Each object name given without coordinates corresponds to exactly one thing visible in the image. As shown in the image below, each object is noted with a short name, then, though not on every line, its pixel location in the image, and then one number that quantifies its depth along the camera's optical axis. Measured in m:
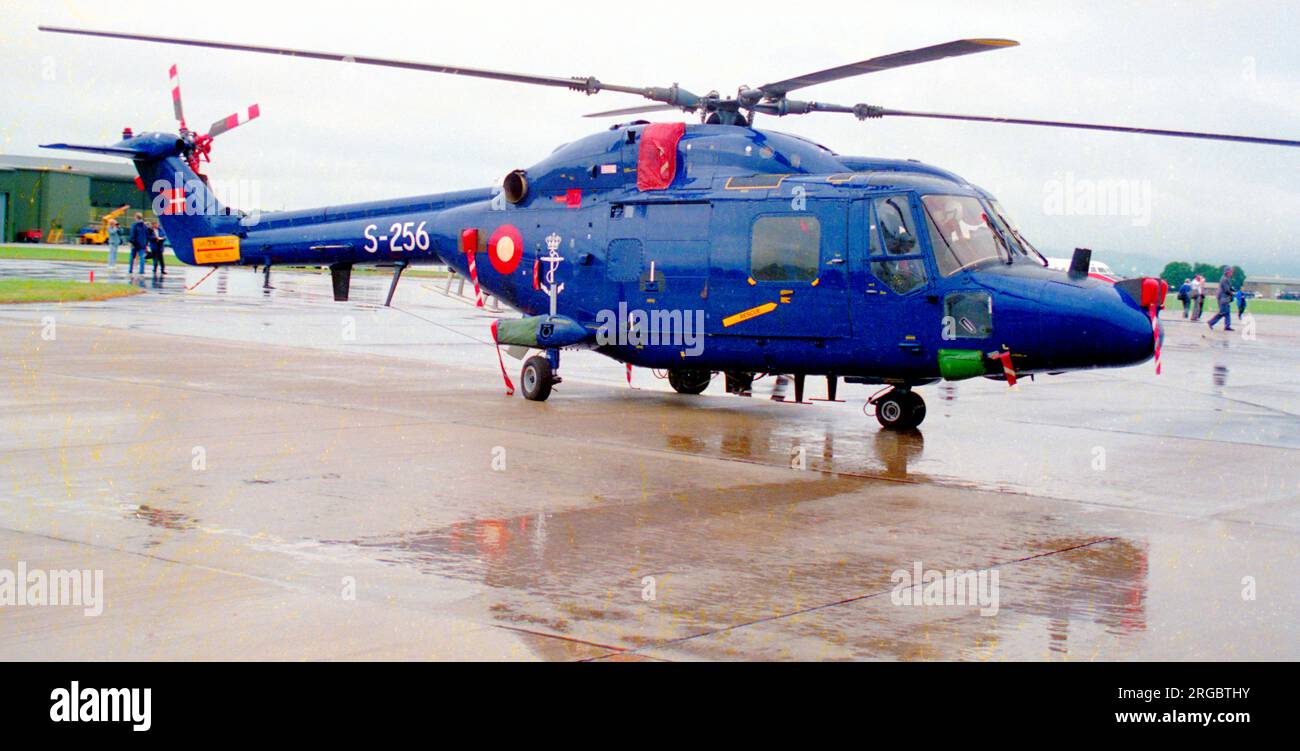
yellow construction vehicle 84.12
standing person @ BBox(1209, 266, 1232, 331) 37.53
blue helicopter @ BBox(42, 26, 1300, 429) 11.62
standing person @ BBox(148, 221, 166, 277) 41.22
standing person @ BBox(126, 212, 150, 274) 41.06
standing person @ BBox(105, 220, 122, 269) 45.28
